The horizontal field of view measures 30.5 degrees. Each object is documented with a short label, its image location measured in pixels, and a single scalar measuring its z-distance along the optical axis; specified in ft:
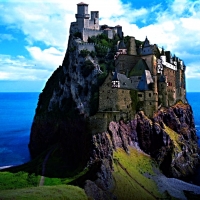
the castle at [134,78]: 298.56
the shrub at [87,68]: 343.26
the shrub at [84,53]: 357.00
